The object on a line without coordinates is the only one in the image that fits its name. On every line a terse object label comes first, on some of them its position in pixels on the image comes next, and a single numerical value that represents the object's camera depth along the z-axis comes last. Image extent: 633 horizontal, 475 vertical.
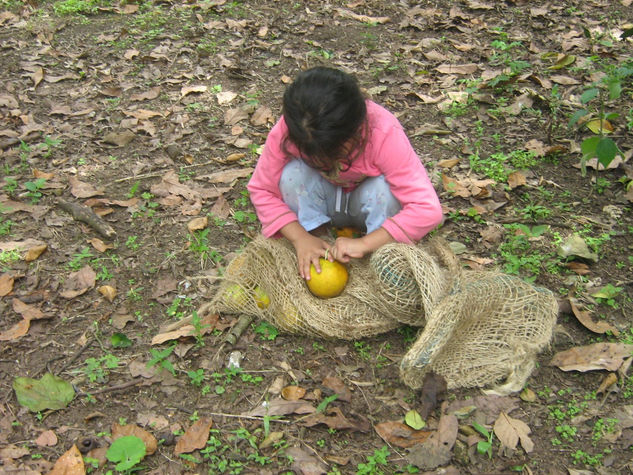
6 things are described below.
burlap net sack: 2.44
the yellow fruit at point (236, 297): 2.83
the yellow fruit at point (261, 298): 2.81
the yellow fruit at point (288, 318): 2.69
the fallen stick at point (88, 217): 3.34
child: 2.35
